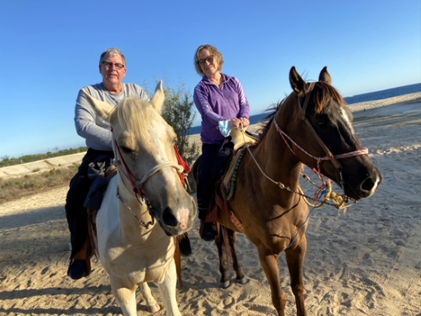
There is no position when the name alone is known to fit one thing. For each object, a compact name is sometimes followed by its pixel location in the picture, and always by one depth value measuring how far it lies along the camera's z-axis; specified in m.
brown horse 2.00
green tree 10.60
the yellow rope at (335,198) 2.41
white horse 1.76
